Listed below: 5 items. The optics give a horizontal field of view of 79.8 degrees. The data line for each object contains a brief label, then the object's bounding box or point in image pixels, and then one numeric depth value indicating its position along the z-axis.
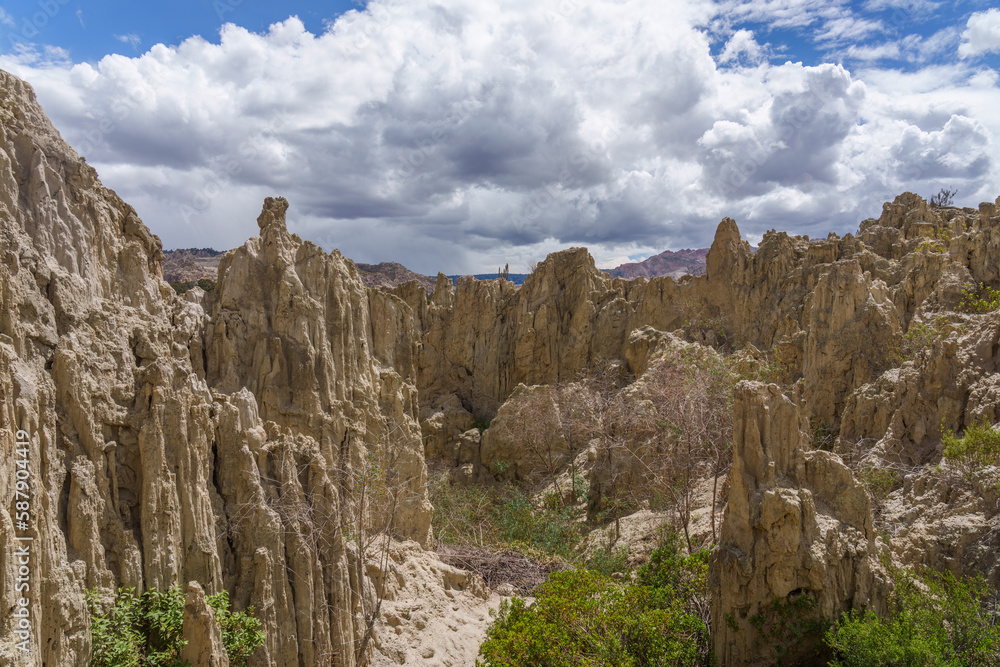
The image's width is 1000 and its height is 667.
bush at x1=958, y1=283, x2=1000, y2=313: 17.19
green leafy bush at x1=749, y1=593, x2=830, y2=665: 11.05
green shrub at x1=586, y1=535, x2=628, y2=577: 18.50
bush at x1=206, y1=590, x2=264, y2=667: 9.55
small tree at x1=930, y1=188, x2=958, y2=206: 50.26
